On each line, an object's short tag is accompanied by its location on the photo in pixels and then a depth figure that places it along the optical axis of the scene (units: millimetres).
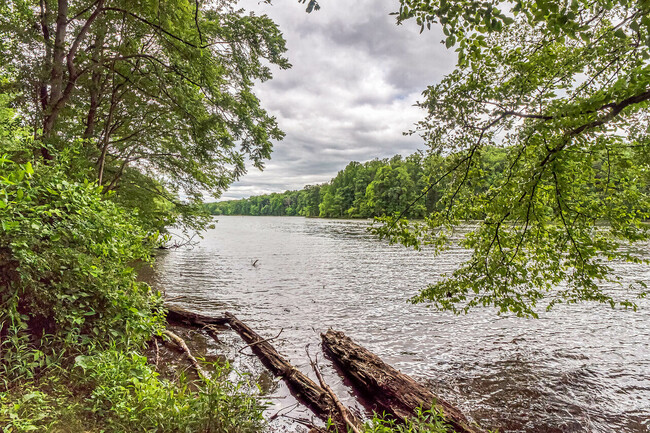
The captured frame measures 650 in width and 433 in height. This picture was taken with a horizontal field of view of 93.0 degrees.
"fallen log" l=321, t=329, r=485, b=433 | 4734
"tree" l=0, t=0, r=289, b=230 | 7012
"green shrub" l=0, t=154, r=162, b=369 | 3316
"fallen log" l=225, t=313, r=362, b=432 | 4754
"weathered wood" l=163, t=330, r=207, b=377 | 6192
